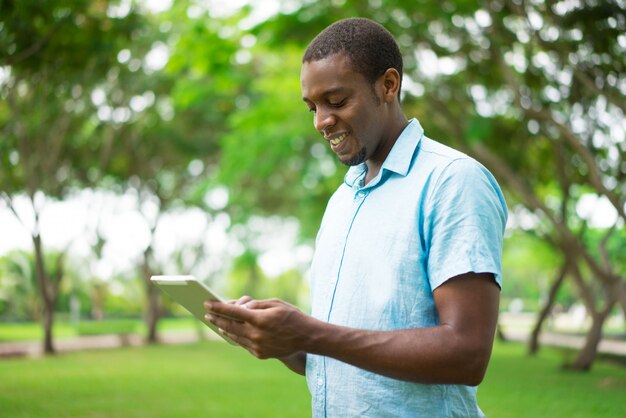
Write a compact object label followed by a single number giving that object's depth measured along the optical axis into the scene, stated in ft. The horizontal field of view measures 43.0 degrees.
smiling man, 5.99
